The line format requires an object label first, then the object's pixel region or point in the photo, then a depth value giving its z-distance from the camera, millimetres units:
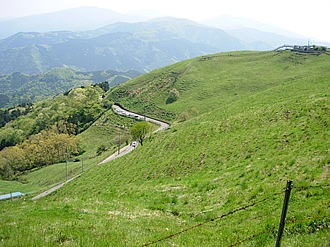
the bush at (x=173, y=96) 99562
